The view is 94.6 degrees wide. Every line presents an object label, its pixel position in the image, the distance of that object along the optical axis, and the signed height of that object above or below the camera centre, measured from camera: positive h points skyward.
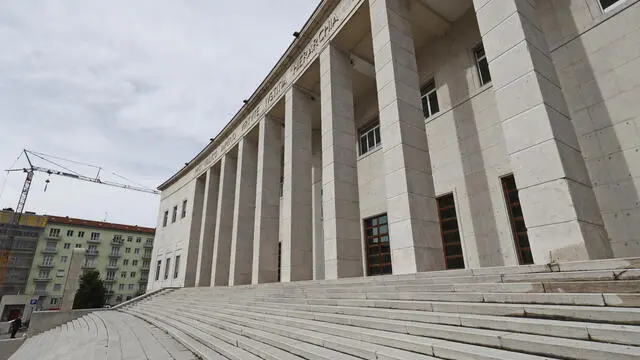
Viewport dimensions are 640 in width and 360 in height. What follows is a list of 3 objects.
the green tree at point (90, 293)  36.69 -1.11
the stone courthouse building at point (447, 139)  6.23 +4.20
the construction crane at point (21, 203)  60.00 +19.07
